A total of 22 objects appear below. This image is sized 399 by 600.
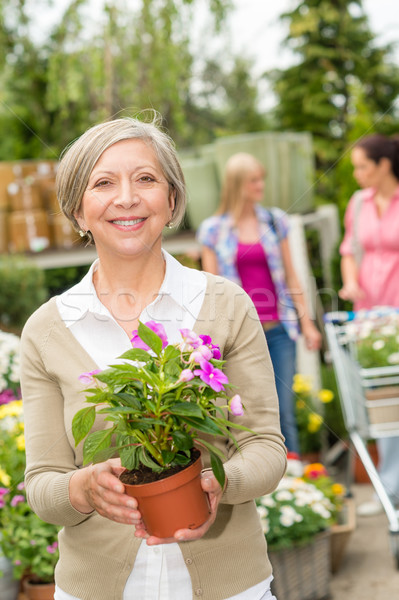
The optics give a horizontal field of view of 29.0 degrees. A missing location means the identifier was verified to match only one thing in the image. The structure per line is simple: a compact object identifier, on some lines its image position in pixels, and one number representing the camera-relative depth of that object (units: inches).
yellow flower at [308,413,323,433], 166.6
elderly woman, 46.0
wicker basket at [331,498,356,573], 118.0
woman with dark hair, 137.6
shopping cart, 121.3
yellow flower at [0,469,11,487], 87.6
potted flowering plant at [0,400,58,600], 85.4
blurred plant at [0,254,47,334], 245.1
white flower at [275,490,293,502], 105.9
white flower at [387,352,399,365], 120.7
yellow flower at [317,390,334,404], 173.9
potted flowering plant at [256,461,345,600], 102.6
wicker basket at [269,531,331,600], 103.4
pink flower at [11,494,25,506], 87.5
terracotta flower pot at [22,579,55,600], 85.8
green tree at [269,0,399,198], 519.2
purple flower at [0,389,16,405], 113.9
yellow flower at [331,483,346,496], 122.6
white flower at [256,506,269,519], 102.7
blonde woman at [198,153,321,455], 131.0
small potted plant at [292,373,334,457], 168.2
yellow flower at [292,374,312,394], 172.6
